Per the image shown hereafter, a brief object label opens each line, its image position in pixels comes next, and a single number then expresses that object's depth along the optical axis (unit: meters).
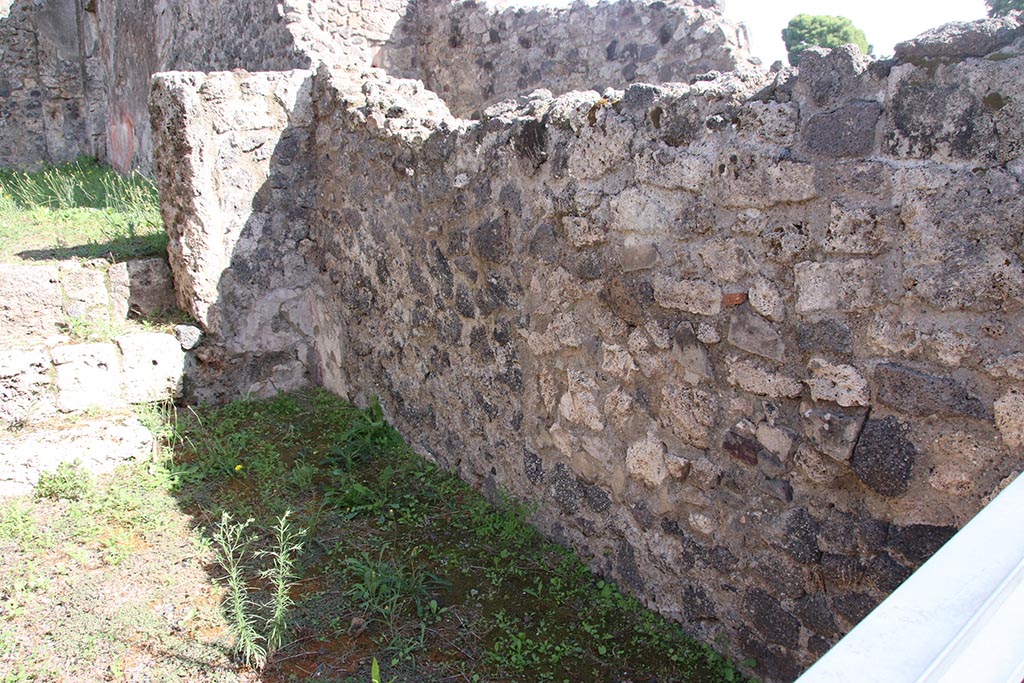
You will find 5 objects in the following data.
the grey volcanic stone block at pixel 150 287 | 4.22
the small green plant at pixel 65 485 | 3.44
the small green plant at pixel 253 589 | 2.59
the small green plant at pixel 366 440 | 3.80
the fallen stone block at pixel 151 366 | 3.94
